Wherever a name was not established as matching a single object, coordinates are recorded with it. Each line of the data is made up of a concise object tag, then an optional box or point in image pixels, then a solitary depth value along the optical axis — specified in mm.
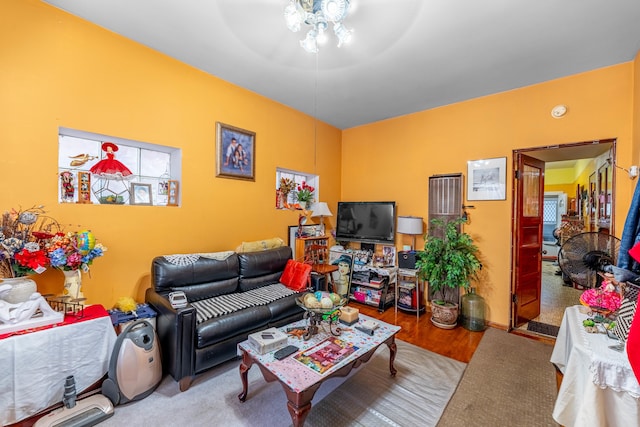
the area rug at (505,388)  1761
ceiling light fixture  1691
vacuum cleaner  1806
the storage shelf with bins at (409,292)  3454
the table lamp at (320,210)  3930
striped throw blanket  2248
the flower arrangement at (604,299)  1689
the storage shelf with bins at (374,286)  3641
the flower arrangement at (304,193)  4016
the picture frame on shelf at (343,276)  3908
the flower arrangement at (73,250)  1816
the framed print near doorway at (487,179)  3182
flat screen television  3859
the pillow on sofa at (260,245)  3147
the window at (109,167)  2201
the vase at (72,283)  1954
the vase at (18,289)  1654
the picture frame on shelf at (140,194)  2570
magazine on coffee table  1607
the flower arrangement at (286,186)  3854
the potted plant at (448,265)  3050
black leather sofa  1971
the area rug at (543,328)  3045
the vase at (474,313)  3107
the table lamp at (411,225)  3539
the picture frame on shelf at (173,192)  2762
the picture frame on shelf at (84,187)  2207
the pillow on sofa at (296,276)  3061
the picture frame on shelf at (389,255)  3920
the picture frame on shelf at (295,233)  3887
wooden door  3137
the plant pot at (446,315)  3145
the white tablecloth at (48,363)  1486
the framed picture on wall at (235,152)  3023
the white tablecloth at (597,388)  1264
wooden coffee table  1435
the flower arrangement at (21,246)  1681
